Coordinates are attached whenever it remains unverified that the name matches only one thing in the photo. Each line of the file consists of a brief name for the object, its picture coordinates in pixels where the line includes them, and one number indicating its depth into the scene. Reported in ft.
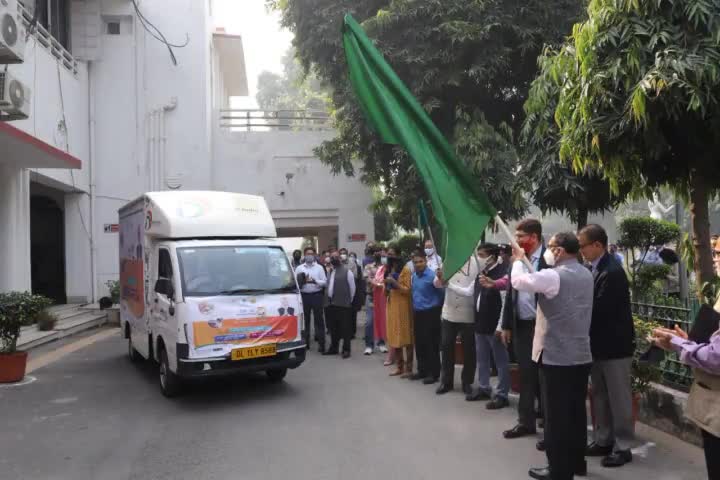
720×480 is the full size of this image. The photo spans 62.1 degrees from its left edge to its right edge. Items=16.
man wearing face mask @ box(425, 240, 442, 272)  28.48
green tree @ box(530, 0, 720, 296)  14.75
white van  22.49
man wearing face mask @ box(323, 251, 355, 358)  33.50
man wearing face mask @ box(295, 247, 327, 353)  35.32
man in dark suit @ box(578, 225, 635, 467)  15.05
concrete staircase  38.17
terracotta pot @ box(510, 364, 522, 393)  22.67
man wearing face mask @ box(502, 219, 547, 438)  17.93
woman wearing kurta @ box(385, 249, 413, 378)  27.37
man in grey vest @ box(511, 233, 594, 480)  13.38
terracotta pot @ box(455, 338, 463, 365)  28.07
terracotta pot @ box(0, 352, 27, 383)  27.17
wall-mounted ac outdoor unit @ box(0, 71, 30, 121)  30.04
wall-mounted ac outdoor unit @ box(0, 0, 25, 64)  28.53
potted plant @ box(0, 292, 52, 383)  26.37
